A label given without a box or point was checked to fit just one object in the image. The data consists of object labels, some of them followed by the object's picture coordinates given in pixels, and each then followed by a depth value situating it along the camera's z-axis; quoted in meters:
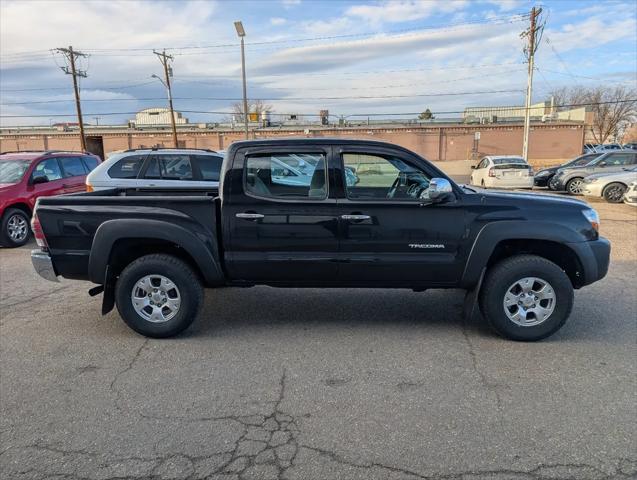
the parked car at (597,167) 17.58
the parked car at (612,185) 15.08
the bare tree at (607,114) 69.31
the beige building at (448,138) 56.06
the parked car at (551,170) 18.45
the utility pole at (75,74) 42.56
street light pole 24.50
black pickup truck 4.38
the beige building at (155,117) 78.41
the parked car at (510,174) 19.31
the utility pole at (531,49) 33.92
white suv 9.29
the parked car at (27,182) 9.24
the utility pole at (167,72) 45.94
